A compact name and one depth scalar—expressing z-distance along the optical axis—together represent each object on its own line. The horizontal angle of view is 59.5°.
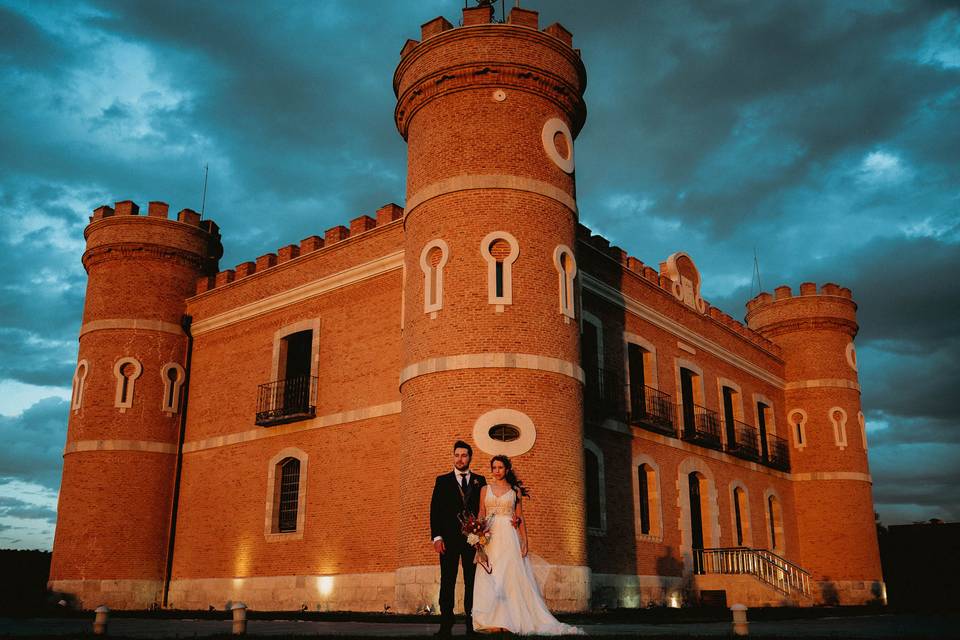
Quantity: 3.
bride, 9.09
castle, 16.30
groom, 8.96
